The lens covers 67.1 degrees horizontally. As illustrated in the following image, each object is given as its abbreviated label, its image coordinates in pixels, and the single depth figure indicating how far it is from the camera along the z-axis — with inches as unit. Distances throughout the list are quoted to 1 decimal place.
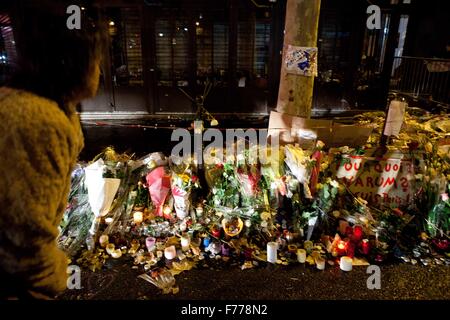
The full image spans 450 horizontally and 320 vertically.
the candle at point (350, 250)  150.7
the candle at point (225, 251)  152.5
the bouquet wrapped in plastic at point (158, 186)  166.9
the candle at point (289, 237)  158.9
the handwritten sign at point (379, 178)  172.1
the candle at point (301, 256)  148.0
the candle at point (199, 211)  167.3
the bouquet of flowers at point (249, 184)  165.3
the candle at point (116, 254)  150.6
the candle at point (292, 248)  154.6
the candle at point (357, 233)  155.3
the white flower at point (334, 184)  161.3
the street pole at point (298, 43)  193.9
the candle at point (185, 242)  153.7
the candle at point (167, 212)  167.6
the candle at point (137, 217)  165.5
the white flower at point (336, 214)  162.1
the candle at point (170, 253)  149.3
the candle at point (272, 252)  146.6
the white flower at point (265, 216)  159.6
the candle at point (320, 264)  143.7
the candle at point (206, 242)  156.2
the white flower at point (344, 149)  175.8
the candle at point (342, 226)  159.3
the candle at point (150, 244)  153.8
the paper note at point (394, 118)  175.9
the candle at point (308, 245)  153.6
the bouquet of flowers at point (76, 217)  156.3
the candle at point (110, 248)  151.4
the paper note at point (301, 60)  198.5
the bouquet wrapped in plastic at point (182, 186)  163.8
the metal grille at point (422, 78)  447.8
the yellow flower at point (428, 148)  174.5
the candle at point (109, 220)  161.5
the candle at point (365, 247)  152.5
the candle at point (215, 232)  159.2
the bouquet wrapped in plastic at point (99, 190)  156.9
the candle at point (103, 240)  155.0
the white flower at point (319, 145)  169.6
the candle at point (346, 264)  142.2
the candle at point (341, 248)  150.7
